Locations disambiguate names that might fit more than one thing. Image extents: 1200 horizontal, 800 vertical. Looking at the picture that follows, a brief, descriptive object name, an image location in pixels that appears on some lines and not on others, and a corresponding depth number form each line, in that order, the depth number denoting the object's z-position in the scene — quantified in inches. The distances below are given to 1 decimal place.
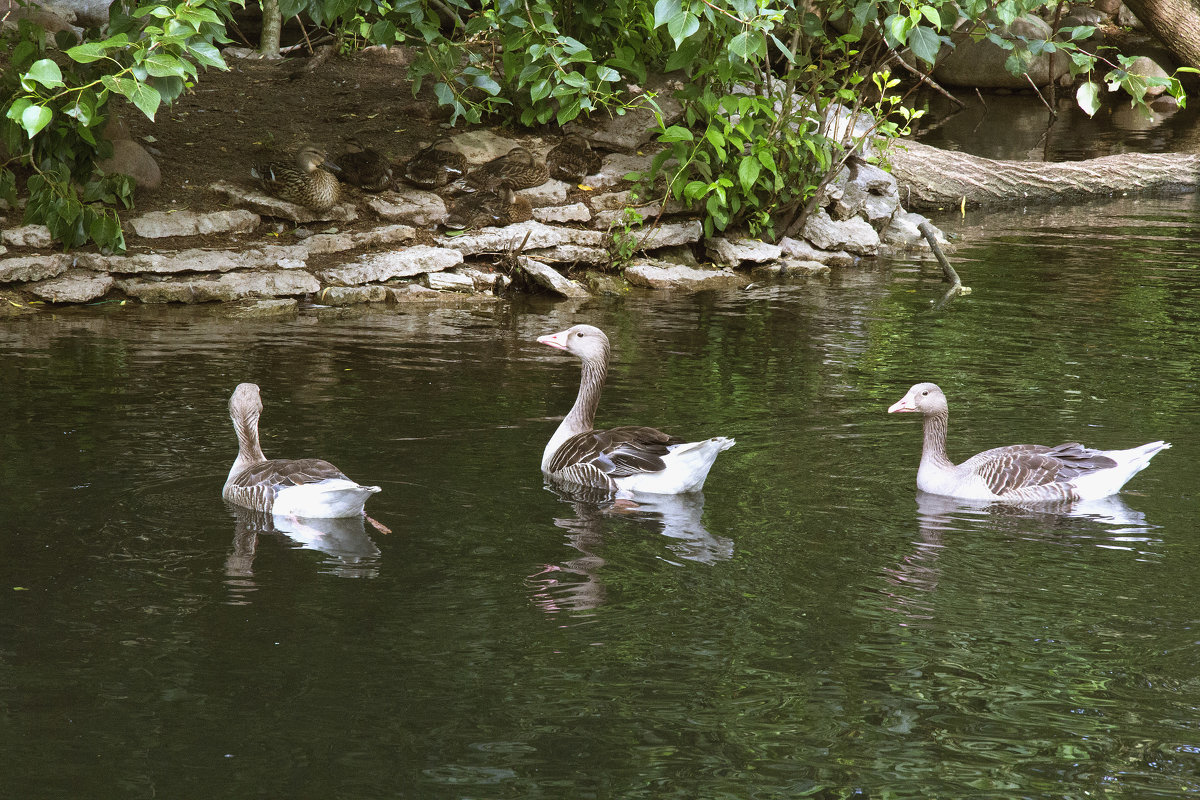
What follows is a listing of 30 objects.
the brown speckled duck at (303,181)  574.6
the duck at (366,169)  592.7
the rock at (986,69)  1358.3
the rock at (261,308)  517.3
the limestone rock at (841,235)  666.2
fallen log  821.9
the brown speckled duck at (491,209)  599.8
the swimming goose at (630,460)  297.1
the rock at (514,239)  583.8
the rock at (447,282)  565.6
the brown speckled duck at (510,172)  609.3
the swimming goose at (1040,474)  290.5
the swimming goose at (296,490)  274.7
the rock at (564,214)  606.2
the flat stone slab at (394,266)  552.4
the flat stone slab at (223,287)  525.7
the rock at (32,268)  506.9
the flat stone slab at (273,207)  578.2
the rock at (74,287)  508.7
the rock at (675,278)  597.9
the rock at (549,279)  574.6
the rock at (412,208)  593.0
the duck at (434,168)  608.4
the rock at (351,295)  542.3
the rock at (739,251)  625.9
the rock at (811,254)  644.1
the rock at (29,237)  523.2
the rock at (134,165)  559.5
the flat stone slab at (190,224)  551.3
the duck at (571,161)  628.1
